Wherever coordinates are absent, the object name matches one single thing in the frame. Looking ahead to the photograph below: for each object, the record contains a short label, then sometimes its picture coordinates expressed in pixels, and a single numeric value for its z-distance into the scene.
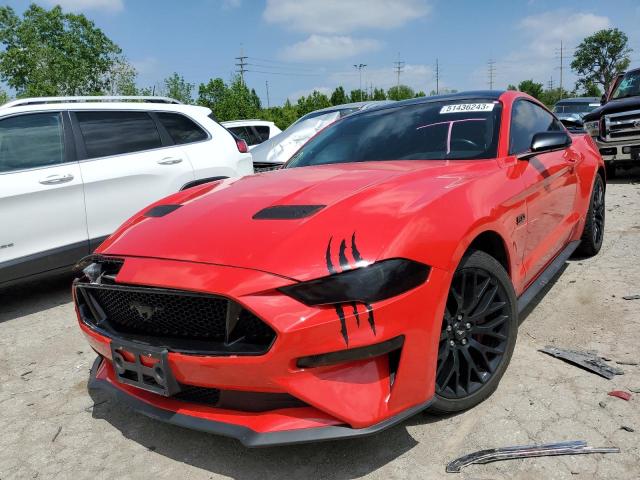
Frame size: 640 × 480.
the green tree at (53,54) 45.28
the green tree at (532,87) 88.19
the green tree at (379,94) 72.05
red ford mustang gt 1.85
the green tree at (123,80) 40.75
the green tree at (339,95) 54.84
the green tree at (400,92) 75.26
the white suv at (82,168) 4.30
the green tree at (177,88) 44.22
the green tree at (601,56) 83.94
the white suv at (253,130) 12.52
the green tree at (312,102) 44.06
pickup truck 8.95
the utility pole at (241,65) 69.56
